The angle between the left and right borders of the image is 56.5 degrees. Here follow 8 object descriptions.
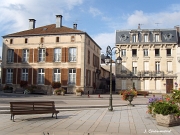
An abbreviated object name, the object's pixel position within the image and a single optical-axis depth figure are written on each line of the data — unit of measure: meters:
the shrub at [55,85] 27.00
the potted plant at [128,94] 12.16
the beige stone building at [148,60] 30.28
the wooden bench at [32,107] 6.99
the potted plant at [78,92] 24.11
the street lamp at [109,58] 11.11
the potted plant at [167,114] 6.37
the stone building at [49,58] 27.64
